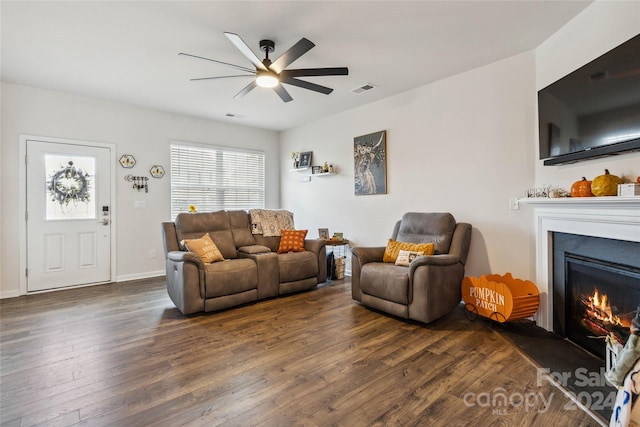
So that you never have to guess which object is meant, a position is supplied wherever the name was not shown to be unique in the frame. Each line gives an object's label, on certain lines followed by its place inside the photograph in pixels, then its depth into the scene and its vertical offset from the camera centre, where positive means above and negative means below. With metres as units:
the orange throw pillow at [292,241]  4.22 -0.36
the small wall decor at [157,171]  4.82 +0.71
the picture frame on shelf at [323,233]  4.87 -0.29
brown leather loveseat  3.12 -0.57
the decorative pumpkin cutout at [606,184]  2.04 +0.18
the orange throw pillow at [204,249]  3.42 -0.37
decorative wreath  4.07 +0.42
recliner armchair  2.78 -0.58
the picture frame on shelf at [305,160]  5.46 +0.98
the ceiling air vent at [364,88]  3.81 +1.60
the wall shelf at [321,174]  5.06 +0.68
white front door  3.95 +0.03
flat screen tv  1.92 +0.73
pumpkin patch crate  2.60 -0.75
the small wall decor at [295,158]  5.69 +1.06
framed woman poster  4.30 +0.74
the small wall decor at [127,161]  4.54 +0.82
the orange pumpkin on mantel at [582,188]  2.21 +0.17
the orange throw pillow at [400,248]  3.19 -0.37
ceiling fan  2.29 +1.24
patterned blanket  4.36 -0.10
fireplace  2.02 -0.55
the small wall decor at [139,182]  4.62 +0.53
